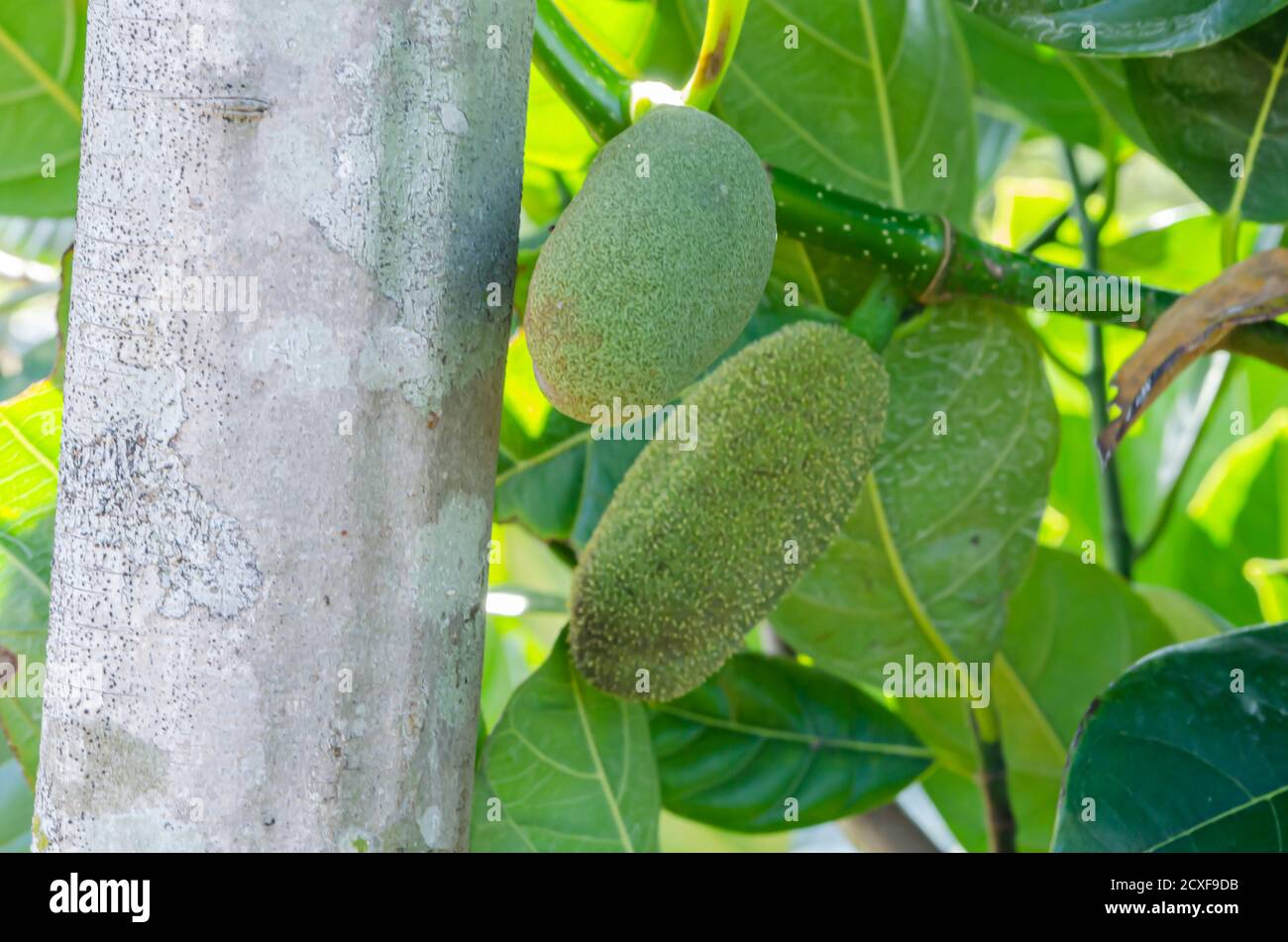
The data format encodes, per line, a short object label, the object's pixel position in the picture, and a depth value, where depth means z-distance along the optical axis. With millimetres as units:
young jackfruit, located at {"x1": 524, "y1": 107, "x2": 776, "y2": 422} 359
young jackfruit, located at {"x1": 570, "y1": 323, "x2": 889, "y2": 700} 489
